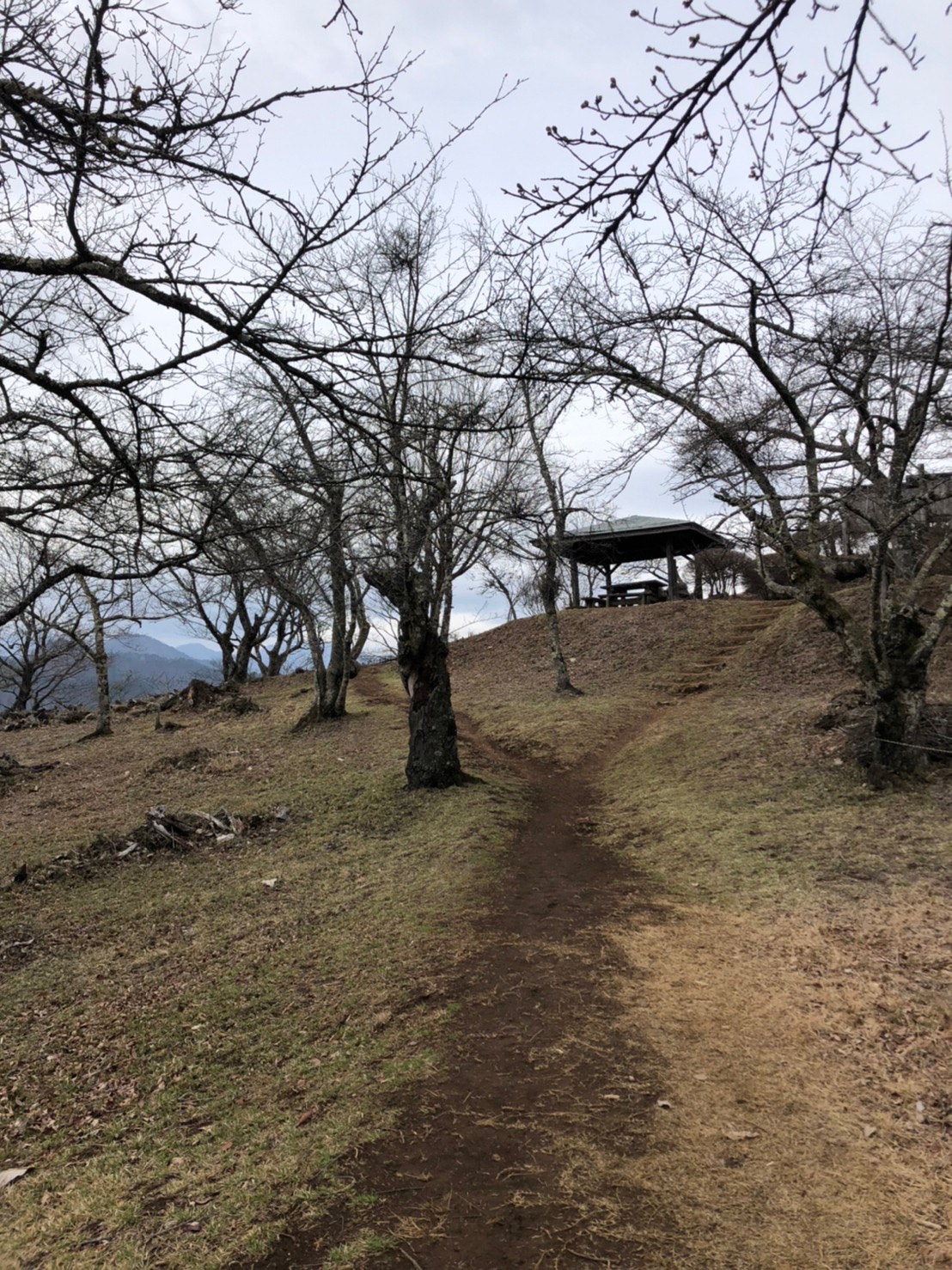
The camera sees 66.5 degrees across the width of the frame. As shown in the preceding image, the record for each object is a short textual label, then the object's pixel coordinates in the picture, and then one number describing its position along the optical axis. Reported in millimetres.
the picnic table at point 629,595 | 27656
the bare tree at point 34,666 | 26859
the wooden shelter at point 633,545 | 24438
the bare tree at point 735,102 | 1919
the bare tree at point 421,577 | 8789
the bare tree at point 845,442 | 6426
